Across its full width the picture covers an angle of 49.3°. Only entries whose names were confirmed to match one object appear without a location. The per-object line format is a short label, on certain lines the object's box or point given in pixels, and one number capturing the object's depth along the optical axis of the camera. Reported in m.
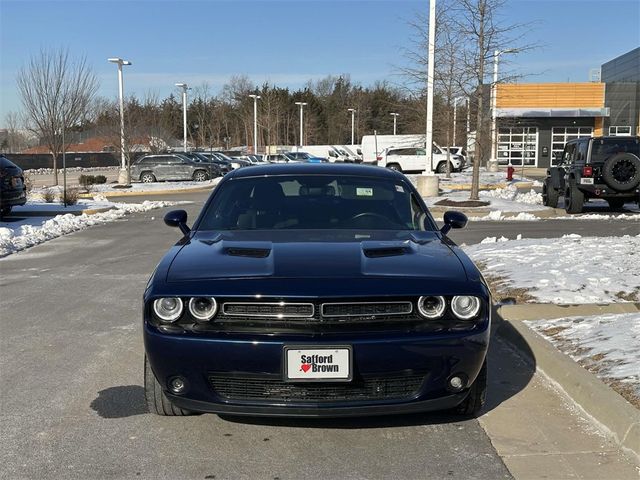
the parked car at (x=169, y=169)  37.50
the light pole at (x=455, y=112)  28.47
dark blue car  3.54
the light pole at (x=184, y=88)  50.43
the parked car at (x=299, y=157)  49.62
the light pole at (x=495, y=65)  19.94
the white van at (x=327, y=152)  58.10
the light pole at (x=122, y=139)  33.97
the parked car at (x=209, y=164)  37.78
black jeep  16.20
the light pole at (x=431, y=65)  21.34
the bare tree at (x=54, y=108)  25.11
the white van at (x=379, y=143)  45.84
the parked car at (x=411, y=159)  41.91
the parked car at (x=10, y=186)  15.75
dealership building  48.78
